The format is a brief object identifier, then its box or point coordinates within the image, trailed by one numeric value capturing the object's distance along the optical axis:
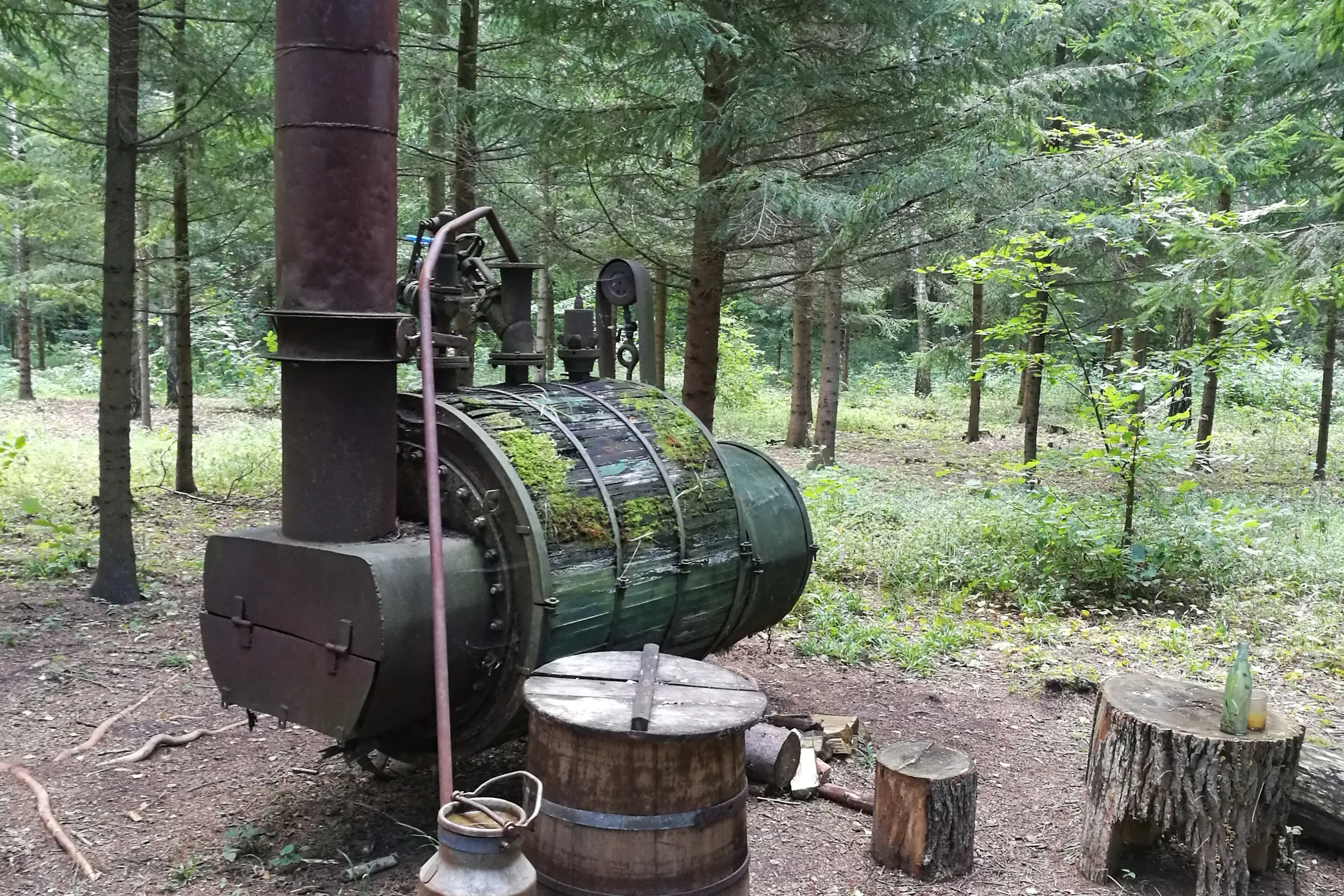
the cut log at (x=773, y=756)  4.59
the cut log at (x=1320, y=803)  4.27
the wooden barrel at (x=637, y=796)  2.99
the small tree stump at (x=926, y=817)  3.93
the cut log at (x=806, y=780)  4.68
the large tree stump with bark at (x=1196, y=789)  3.83
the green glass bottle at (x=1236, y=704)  3.85
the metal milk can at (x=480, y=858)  2.44
